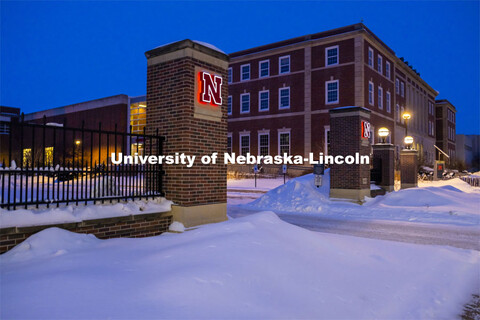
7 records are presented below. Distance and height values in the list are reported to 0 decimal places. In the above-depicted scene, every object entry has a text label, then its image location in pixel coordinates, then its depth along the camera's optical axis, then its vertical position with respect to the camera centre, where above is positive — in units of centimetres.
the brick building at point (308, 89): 3419 +825
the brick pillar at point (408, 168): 2216 -15
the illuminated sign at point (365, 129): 1605 +169
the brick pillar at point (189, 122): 818 +105
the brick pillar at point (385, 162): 1850 +20
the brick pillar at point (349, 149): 1563 +75
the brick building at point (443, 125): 6500 +774
